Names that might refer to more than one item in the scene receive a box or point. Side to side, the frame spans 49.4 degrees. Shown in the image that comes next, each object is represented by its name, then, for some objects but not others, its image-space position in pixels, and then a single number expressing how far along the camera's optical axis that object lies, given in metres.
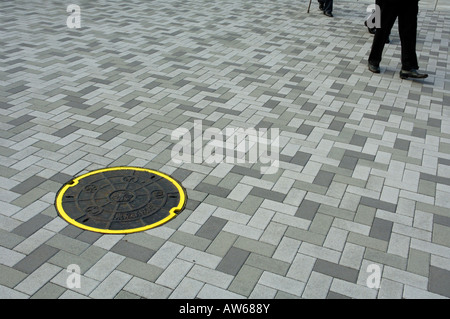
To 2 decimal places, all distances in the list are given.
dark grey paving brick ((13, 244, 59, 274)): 3.61
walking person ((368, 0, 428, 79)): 7.40
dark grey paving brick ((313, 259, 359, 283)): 3.67
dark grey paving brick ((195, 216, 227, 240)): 4.08
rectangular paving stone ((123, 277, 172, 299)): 3.42
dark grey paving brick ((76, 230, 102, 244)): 3.94
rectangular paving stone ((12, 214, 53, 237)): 4.00
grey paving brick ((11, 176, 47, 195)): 4.57
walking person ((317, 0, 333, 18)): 12.21
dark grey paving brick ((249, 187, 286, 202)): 4.64
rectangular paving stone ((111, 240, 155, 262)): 3.79
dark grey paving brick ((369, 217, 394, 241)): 4.15
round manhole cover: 4.16
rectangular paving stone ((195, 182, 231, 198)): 4.67
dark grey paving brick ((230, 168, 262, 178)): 5.00
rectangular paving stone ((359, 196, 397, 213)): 4.53
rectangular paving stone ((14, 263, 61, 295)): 3.41
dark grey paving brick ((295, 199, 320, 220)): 4.39
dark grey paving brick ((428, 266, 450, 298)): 3.57
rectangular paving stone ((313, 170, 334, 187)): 4.91
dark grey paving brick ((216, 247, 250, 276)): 3.70
